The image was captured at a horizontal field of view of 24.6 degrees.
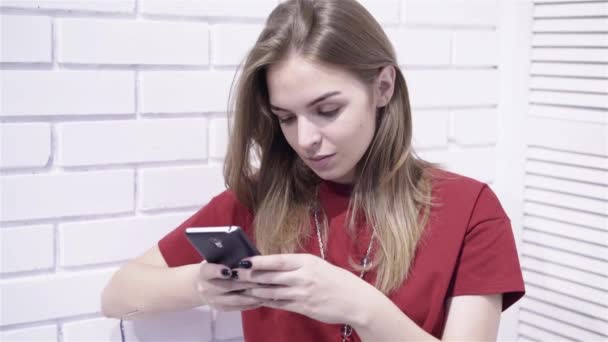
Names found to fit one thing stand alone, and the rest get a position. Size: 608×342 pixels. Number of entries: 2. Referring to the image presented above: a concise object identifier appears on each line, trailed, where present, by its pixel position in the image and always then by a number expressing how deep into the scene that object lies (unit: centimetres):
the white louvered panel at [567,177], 218
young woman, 185
